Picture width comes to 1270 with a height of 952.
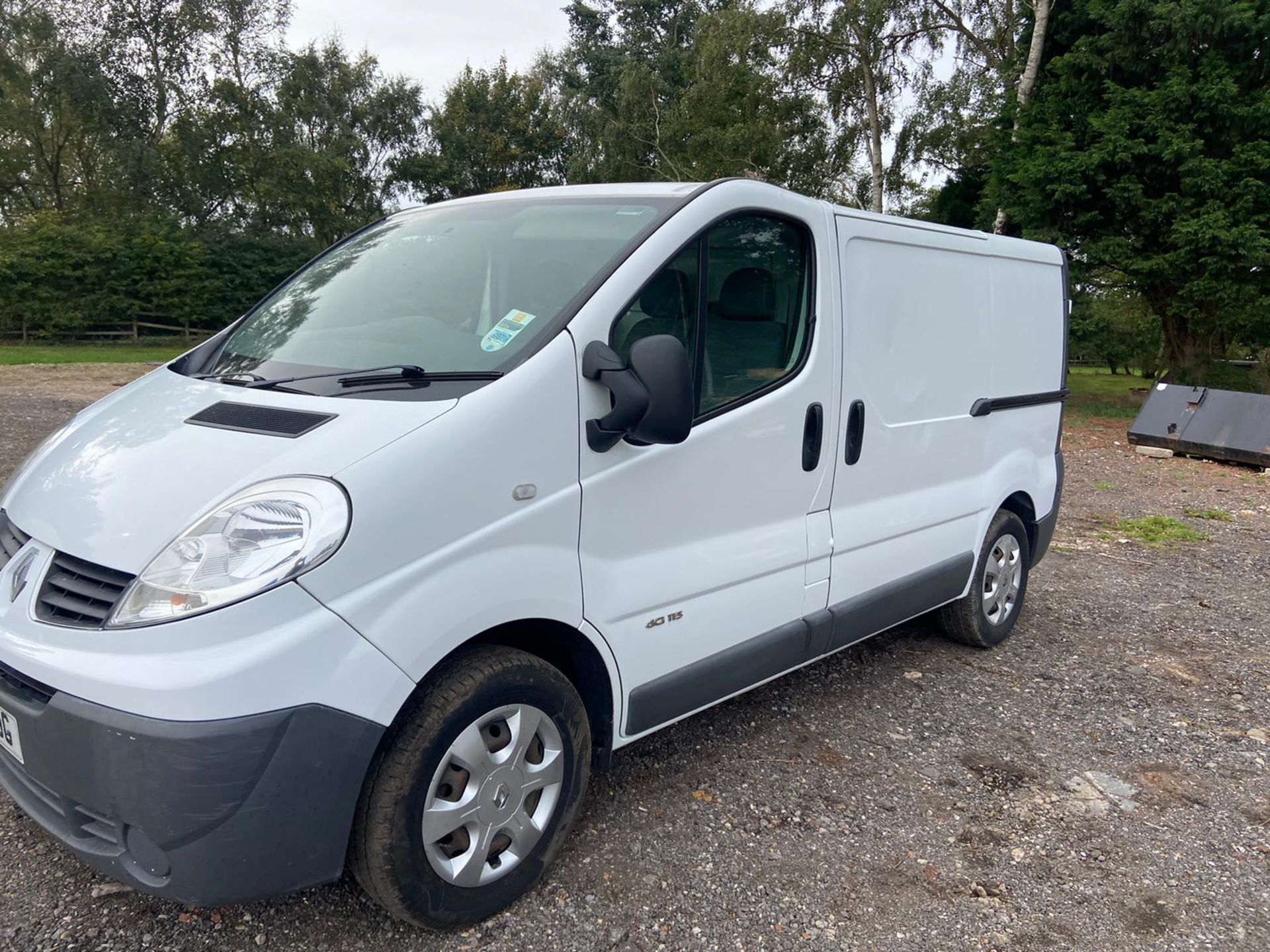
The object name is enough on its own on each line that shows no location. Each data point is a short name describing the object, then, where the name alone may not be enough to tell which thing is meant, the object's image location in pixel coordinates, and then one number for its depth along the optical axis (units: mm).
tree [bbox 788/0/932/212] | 22406
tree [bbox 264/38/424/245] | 34781
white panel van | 2008
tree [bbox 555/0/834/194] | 24328
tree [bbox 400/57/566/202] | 39375
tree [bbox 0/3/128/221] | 30141
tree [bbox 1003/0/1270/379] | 14891
